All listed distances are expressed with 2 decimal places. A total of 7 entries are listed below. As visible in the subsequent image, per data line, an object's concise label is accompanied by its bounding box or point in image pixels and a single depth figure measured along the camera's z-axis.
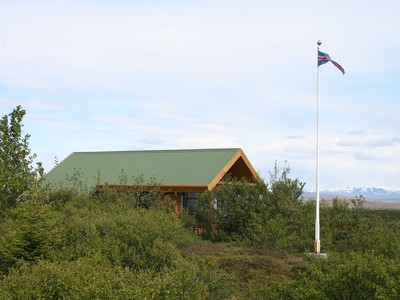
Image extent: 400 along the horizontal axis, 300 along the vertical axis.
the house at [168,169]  27.17
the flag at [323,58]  22.06
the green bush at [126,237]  17.43
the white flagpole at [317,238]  20.73
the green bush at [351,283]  11.12
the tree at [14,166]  22.38
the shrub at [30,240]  17.94
